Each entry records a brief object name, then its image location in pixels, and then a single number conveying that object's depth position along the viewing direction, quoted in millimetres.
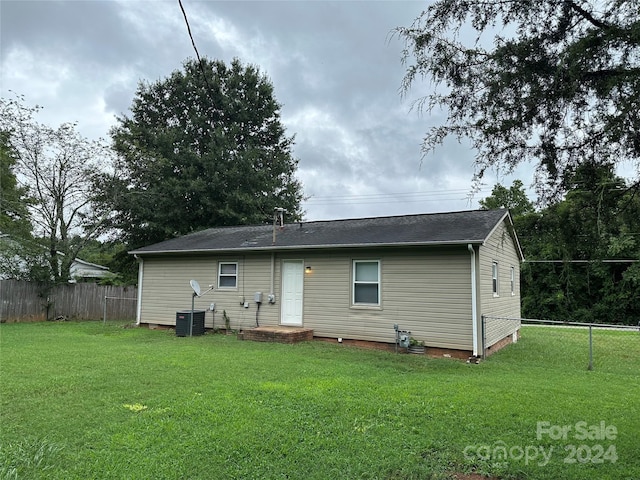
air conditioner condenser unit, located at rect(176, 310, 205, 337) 11047
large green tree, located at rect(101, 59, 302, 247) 19731
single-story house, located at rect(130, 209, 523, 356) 8648
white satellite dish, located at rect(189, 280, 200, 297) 11266
